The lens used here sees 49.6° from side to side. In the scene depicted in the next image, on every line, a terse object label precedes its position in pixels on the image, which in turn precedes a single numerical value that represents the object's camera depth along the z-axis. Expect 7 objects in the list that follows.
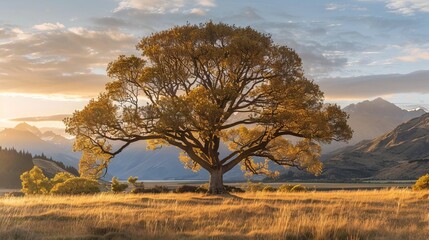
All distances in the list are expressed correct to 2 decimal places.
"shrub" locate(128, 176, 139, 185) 77.54
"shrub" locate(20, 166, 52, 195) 82.51
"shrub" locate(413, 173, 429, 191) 49.00
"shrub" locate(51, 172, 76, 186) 75.75
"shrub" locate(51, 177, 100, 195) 50.51
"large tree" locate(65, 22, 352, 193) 37.22
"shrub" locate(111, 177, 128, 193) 63.27
